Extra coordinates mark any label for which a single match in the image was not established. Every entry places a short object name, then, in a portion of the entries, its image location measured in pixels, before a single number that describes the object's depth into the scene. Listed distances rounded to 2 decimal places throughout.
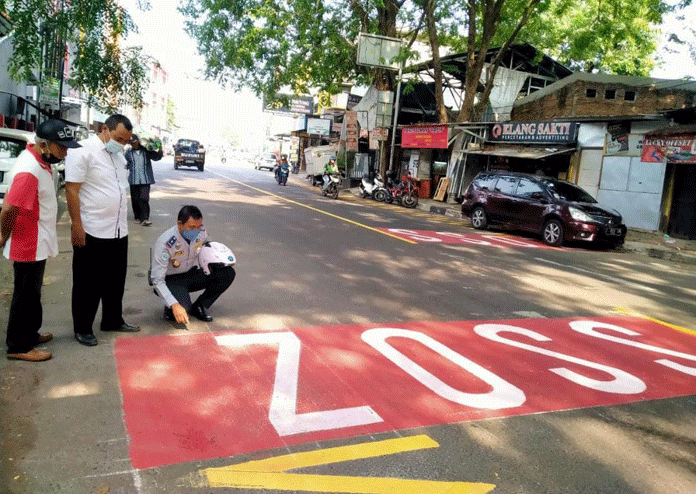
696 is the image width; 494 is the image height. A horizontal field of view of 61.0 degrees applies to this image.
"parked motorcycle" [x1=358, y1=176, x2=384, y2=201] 24.84
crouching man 5.17
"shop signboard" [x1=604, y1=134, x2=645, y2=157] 17.09
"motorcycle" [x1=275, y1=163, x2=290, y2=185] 30.22
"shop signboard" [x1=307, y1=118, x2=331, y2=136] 45.53
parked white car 10.41
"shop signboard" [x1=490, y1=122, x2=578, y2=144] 18.78
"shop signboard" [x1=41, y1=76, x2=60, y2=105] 17.06
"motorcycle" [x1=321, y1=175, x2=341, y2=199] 24.52
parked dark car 13.53
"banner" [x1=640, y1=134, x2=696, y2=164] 15.38
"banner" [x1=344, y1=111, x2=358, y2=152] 32.66
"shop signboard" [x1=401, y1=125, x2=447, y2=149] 24.69
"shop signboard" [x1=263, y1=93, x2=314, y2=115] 52.69
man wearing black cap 4.10
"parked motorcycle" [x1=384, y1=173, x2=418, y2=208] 23.34
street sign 22.78
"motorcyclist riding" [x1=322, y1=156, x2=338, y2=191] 24.95
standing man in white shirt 4.45
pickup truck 36.62
